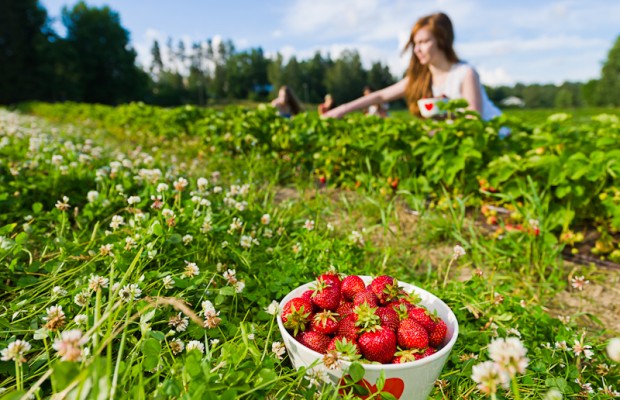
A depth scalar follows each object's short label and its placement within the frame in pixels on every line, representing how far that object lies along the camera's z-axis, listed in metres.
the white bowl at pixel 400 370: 0.30
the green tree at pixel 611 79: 46.92
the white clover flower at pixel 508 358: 0.21
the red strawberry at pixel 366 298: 0.36
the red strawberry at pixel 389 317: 0.34
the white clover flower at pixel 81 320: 0.35
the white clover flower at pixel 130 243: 0.45
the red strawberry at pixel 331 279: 0.39
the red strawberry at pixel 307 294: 0.37
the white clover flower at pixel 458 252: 0.50
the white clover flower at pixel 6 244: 0.45
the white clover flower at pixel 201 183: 0.58
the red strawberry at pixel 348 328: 0.33
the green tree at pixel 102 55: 30.73
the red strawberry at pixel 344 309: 0.36
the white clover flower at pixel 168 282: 0.40
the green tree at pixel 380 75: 58.31
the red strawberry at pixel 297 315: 0.34
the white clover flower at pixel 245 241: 0.54
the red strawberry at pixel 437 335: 0.34
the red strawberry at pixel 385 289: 0.38
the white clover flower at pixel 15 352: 0.29
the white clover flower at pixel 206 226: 0.53
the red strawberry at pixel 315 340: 0.32
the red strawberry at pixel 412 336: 0.32
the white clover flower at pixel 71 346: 0.22
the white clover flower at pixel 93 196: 0.63
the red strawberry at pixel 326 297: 0.36
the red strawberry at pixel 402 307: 0.35
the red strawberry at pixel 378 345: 0.31
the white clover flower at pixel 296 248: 0.57
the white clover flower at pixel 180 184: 0.57
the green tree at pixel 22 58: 26.19
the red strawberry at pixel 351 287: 0.39
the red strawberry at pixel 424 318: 0.34
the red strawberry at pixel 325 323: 0.34
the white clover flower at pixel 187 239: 0.50
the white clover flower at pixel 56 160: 0.76
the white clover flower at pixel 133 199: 0.54
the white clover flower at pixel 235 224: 0.56
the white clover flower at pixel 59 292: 0.39
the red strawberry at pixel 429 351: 0.32
